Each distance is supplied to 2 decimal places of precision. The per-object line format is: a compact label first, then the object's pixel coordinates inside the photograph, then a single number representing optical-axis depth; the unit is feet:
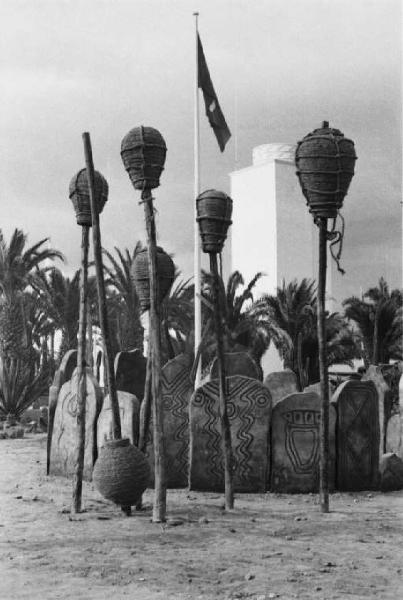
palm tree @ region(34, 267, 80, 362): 68.95
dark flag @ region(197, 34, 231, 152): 58.13
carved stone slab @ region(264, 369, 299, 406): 36.50
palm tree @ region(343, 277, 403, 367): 75.36
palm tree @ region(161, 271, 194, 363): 67.56
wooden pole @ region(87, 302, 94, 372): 60.53
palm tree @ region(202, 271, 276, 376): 64.18
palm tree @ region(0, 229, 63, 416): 69.97
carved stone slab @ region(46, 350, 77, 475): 31.86
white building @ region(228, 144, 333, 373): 95.76
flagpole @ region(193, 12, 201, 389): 55.98
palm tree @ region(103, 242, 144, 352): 67.41
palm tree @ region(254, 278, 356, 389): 73.31
